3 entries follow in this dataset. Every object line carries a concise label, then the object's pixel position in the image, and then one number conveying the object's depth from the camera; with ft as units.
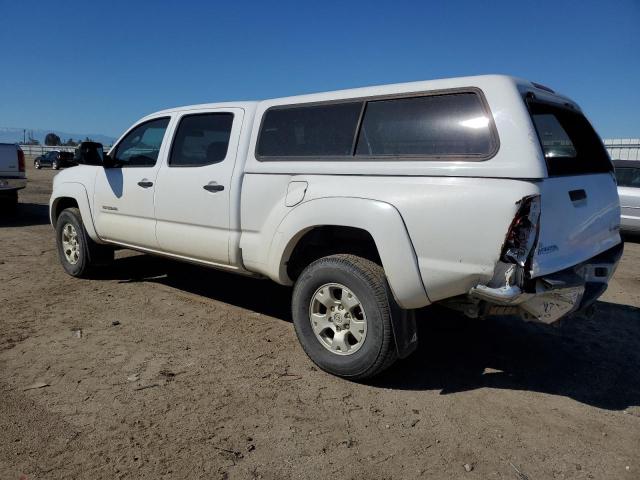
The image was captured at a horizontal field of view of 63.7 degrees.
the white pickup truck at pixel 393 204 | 9.55
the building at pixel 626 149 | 66.95
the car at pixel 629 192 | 32.32
